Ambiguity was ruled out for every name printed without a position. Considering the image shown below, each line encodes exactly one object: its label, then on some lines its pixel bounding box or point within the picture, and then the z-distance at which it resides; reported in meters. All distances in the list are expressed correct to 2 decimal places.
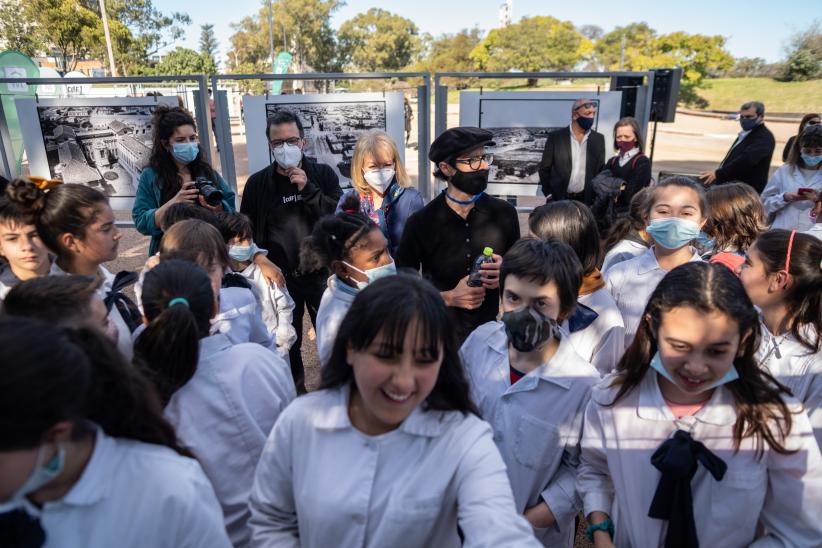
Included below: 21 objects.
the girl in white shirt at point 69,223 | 2.58
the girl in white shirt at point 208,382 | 1.64
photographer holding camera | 3.66
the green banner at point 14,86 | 6.80
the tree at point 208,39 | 85.86
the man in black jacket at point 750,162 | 6.08
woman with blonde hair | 3.75
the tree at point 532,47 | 57.12
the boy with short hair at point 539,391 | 1.89
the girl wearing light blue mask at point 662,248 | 2.84
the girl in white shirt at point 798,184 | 4.78
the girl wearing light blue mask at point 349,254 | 2.49
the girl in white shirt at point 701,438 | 1.55
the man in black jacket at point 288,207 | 3.83
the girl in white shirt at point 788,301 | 2.12
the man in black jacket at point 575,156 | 5.60
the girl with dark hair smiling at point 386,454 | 1.30
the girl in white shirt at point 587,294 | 2.30
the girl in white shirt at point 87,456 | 1.00
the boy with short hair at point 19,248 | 2.59
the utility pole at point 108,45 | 30.30
